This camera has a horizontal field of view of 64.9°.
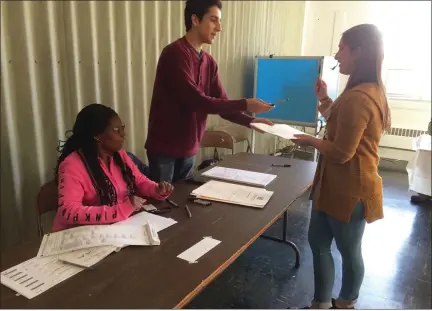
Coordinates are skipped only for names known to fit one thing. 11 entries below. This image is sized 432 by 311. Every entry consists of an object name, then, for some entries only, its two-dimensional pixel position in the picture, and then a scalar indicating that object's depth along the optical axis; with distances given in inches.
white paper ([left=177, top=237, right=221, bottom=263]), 41.9
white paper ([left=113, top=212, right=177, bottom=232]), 49.6
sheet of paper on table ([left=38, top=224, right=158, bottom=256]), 41.8
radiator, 204.7
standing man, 69.6
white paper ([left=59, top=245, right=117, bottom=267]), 39.2
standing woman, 51.4
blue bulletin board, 148.9
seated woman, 48.4
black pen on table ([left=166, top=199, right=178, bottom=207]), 58.1
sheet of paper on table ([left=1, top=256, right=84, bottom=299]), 34.6
